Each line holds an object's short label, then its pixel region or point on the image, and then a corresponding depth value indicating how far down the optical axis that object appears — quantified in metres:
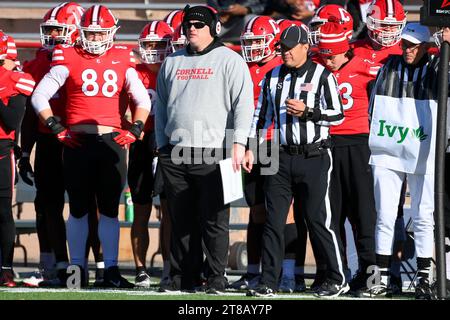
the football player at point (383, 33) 19.53
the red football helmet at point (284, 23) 20.52
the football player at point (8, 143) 18.84
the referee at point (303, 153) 17.19
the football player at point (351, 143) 18.89
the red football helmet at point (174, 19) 20.84
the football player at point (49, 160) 19.84
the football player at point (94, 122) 18.70
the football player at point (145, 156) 19.97
